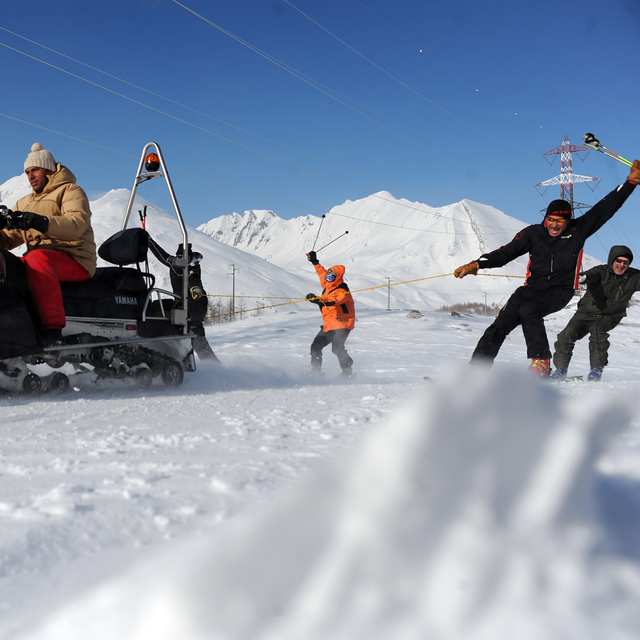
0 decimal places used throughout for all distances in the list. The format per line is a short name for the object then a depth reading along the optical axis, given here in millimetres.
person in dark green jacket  6246
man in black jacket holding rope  4838
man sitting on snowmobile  3422
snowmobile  3309
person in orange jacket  6453
